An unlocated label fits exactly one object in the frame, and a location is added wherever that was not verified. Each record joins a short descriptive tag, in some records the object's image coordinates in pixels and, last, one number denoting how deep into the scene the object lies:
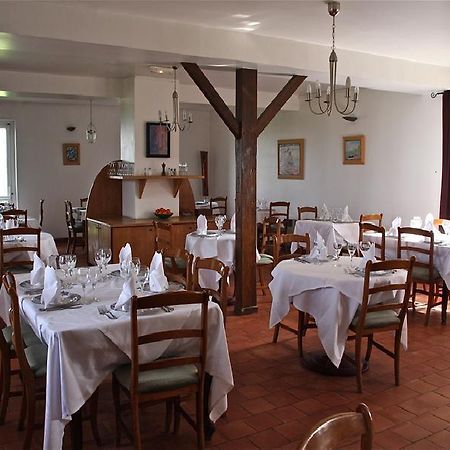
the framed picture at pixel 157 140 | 7.43
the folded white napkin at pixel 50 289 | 3.06
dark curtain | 6.99
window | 10.14
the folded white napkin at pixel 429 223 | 6.45
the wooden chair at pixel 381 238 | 5.86
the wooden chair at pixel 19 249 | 5.45
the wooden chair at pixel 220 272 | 3.29
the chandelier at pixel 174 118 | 6.90
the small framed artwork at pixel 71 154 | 10.55
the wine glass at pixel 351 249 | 4.53
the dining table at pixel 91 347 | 2.69
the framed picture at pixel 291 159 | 9.67
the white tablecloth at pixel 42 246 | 5.75
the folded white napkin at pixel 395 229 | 6.23
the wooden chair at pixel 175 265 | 3.69
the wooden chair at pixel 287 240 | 4.89
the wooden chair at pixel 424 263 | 5.45
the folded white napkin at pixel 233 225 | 6.40
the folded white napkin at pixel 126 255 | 3.82
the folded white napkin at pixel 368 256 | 4.13
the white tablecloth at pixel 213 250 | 5.87
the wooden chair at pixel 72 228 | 8.82
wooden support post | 5.51
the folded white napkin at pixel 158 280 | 3.36
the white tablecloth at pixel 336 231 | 7.17
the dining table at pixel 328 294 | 3.86
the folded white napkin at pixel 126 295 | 3.00
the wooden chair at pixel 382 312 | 3.71
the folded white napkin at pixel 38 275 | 3.49
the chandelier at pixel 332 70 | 4.15
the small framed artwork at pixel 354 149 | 8.42
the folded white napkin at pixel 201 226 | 6.29
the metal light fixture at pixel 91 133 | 9.56
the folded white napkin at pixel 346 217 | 7.46
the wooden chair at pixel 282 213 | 9.41
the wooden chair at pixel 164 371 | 2.68
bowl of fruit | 7.52
